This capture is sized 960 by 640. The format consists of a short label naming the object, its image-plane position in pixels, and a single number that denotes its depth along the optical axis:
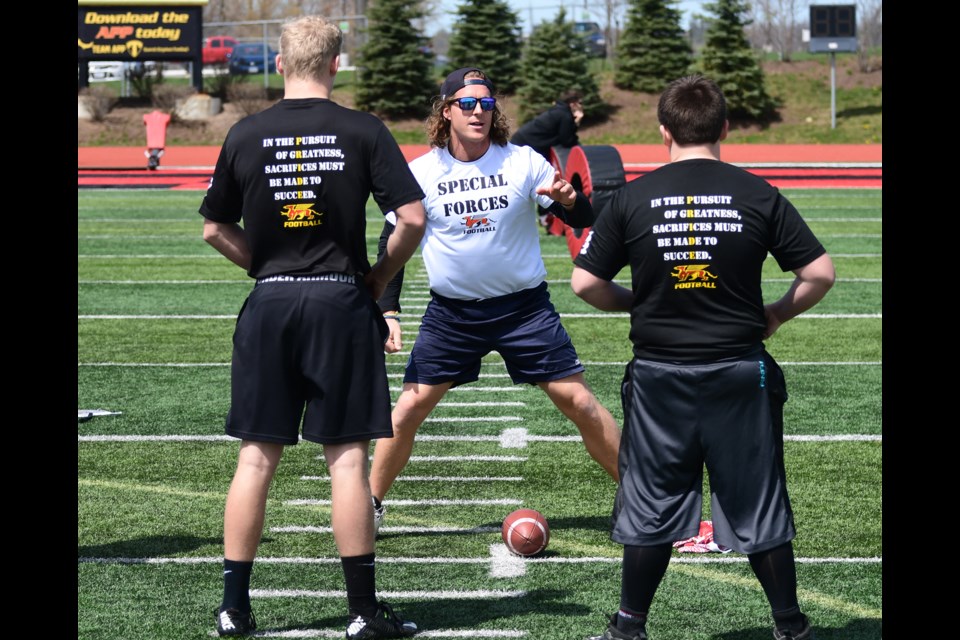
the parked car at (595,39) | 51.92
